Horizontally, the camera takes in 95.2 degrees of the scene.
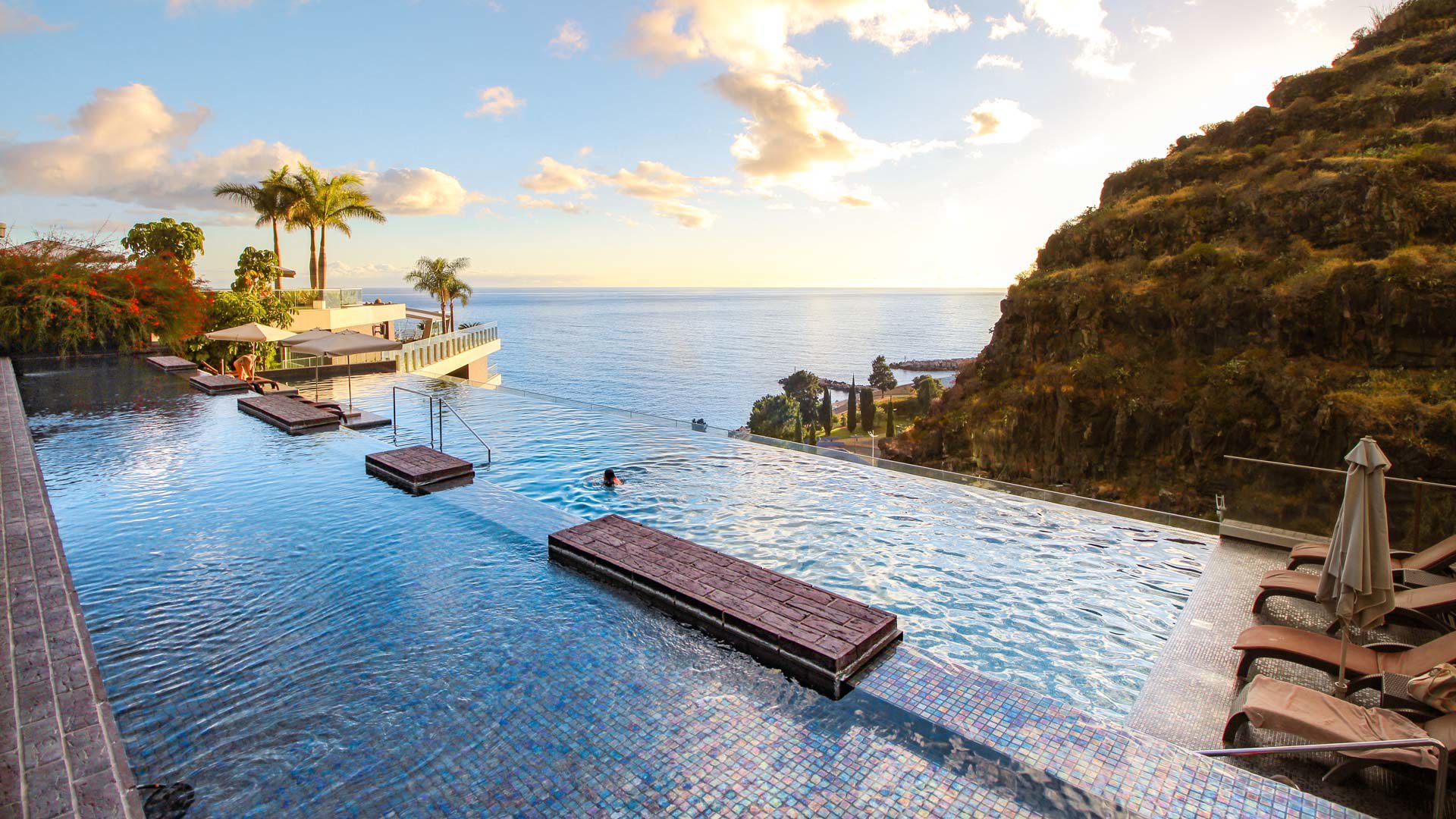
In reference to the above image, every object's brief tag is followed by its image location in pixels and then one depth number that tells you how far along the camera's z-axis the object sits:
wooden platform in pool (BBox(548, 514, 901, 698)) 4.41
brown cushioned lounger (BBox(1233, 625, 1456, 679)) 4.09
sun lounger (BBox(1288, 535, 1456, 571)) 5.79
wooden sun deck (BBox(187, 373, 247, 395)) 15.46
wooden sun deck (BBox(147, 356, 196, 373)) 18.47
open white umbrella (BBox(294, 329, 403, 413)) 13.95
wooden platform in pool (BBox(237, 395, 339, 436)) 11.94
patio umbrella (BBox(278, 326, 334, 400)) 14.53
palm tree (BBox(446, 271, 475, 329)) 49.78
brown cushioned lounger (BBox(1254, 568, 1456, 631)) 4.88
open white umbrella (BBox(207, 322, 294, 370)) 15.41
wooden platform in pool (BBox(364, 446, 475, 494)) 8.63
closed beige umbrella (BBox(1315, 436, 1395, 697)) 4.14
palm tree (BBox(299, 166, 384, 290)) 34.38
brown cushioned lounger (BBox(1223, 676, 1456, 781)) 3.32
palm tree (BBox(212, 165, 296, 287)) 33.59
